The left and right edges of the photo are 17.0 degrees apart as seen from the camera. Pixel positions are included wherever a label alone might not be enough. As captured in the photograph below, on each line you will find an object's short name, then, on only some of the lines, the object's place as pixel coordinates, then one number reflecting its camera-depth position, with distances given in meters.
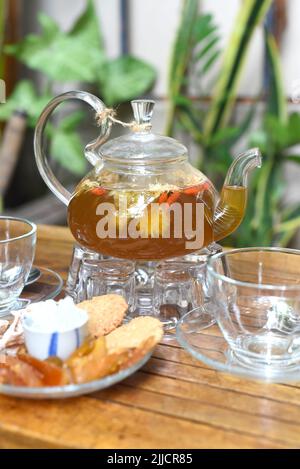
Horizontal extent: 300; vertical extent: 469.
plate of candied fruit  0.73
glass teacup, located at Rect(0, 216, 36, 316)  0.87
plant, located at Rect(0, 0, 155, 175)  1.93
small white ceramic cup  0.75
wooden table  0.69
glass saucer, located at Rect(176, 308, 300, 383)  0.76
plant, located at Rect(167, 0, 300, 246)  1.75
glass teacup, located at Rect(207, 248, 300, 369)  0.76
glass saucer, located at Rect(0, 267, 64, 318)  0.90
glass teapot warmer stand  0.86
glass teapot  0.85
